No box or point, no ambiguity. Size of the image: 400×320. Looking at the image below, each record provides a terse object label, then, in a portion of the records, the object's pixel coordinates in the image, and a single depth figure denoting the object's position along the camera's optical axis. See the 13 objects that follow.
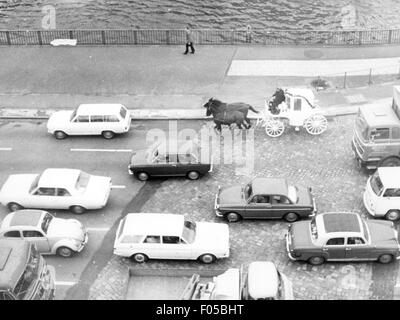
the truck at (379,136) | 24.50
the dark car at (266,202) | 22.62
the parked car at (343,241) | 20.67
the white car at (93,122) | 27.87
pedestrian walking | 35.09
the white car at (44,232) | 21.48
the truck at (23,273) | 18.19
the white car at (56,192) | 23.50
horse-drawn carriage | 27.61
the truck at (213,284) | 18.35
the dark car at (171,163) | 25.16
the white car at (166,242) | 21.11
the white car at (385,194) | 22.28
